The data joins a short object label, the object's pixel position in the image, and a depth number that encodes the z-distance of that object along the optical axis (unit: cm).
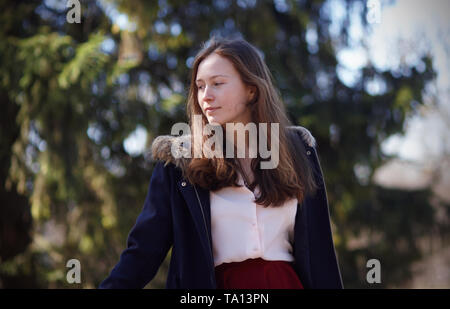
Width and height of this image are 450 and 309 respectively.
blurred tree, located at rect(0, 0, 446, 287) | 470
